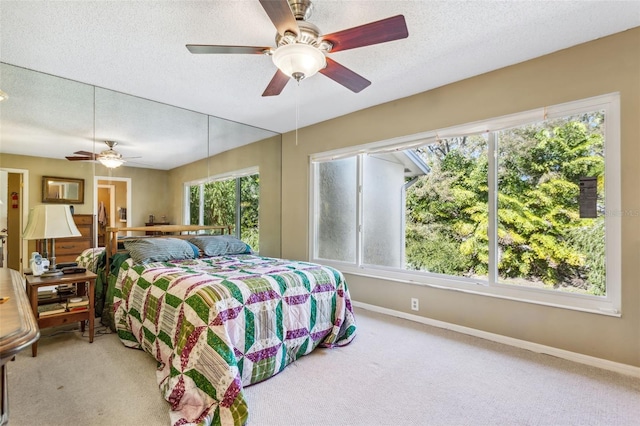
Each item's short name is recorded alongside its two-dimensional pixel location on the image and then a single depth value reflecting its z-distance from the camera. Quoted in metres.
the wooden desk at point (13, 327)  0.87
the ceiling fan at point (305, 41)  1.62
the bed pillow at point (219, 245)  3.39
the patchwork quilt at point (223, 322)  1.74
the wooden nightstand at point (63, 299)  2.40
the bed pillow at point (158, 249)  2.83
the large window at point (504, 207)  2.38
